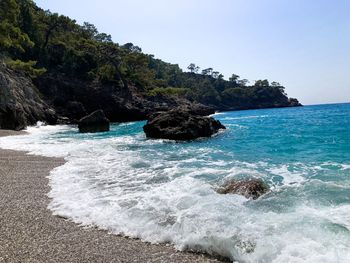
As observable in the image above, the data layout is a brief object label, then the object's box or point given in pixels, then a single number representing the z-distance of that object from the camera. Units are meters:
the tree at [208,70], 183.50
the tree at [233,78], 173.75
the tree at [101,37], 110.64
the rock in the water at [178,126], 27.83
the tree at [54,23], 68.19
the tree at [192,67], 185.62
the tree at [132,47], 126.36
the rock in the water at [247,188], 9.87
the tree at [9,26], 43.91
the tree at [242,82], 175.82
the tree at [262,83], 168.49
